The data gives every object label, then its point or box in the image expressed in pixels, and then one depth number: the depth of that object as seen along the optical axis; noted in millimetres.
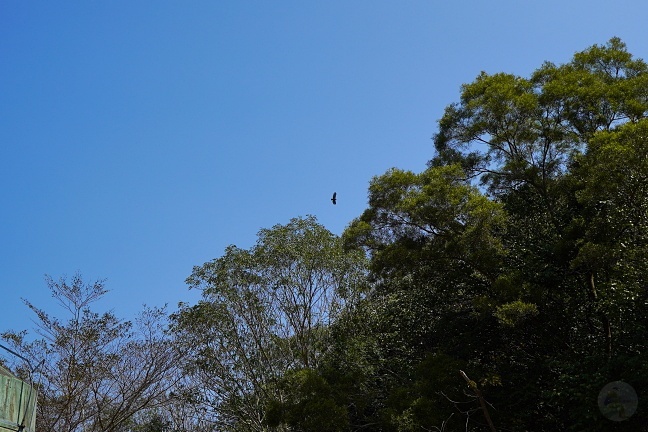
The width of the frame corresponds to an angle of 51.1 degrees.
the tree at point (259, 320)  13359
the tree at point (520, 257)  8812
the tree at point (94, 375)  12680
